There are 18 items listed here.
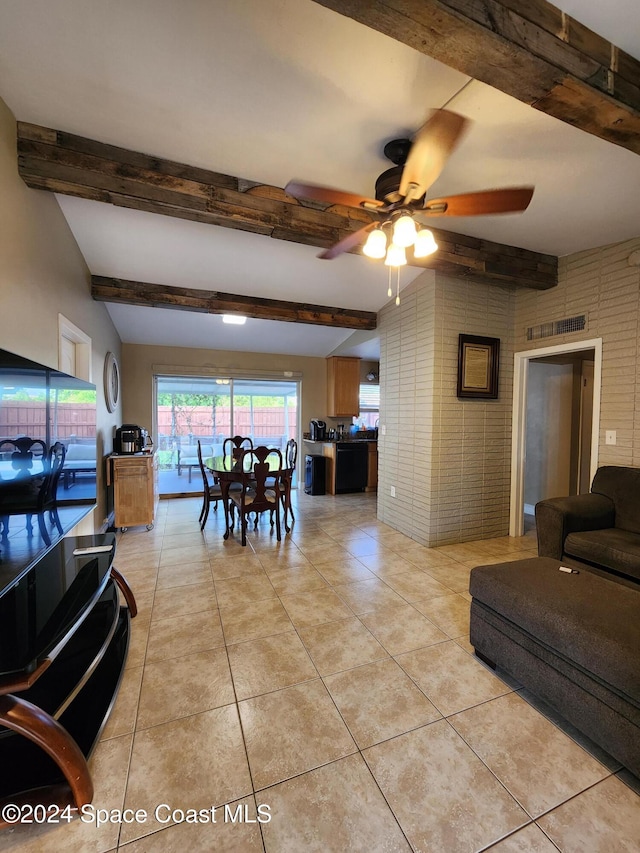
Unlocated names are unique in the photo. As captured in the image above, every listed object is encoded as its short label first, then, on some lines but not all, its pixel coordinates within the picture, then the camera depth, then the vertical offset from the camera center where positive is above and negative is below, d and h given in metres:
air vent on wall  3.19 +0.90
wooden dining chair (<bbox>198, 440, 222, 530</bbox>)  4.02 -0.90
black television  1.37 -0.19
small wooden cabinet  3.83 -0.82
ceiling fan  1.49 +1.11
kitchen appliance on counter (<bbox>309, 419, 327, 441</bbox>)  6.18 -0.22
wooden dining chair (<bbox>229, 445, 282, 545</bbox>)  3.44 -0.79
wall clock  4.10 +0.40
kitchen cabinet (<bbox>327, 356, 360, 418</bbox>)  6.18 +0.56
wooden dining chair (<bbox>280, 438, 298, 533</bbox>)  3.88 -0.56
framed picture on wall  3.54 +0.55
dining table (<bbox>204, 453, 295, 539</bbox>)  3.53 -0.60
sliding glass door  5.71 -0.02
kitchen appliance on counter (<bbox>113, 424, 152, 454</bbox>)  4.14 -0.30
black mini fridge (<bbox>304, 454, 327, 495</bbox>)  5.91 -0.96
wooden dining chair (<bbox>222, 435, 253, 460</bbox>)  3.54 -0.35
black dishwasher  5.93 -0.81
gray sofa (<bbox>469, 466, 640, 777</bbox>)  1.28 -0.91
